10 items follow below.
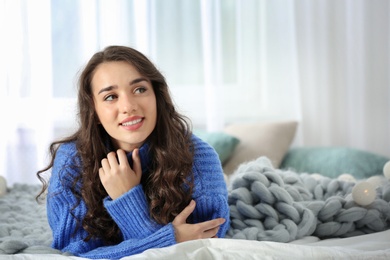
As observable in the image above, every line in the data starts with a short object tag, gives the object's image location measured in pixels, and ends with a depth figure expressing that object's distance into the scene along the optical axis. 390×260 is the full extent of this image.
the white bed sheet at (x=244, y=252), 1.21
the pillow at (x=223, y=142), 2.55
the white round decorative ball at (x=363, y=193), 1.66
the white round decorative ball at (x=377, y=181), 1.87
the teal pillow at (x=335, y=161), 2.47
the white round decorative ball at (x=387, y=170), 1.87
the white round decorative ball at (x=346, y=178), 2.08
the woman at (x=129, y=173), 1.44
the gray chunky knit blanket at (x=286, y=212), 1.59
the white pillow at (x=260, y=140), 2.61
